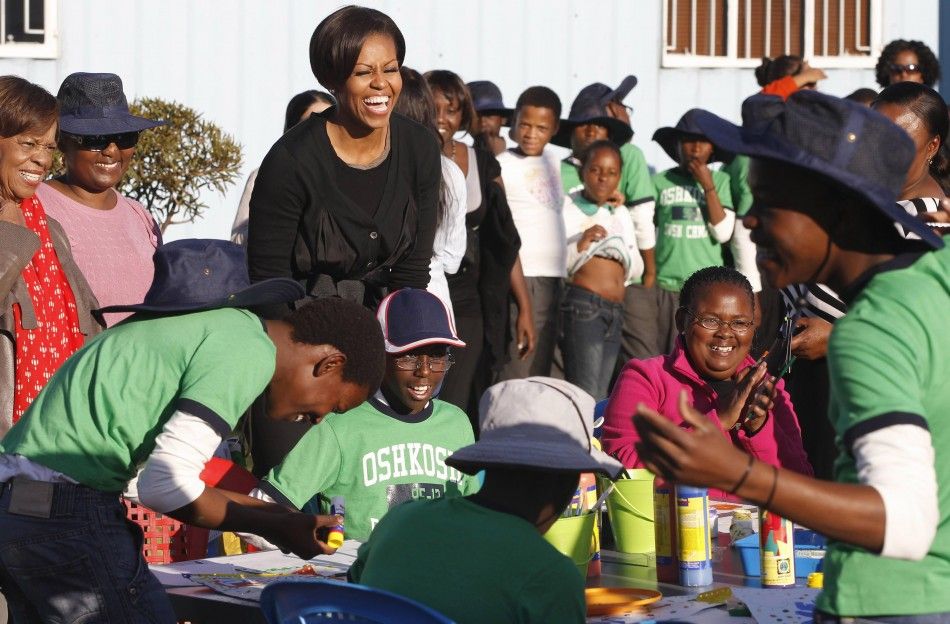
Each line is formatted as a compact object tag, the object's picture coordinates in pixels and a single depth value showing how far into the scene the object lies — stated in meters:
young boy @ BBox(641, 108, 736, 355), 9.29
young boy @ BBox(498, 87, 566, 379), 8.70
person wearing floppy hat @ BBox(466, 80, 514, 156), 9.02
